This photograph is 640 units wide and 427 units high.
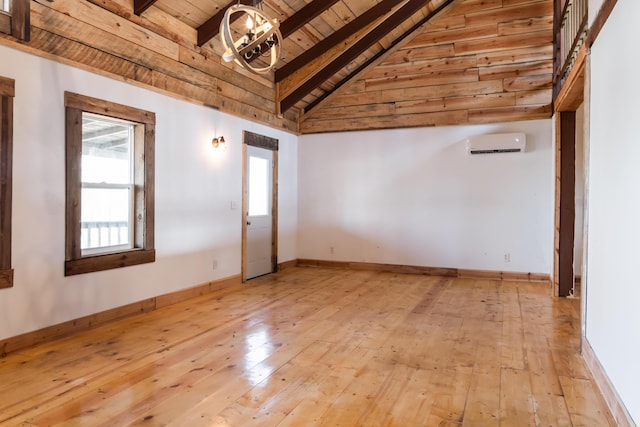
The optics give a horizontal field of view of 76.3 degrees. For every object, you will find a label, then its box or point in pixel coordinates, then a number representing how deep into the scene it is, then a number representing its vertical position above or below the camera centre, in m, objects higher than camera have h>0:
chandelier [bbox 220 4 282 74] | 2.84 +1.26
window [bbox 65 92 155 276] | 3.66 +0.23
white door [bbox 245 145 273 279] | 6.30 -0.03
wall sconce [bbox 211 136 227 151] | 5.37 +0.88
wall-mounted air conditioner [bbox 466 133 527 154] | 6.16 +1.05
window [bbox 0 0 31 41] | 3.08 +1.45
